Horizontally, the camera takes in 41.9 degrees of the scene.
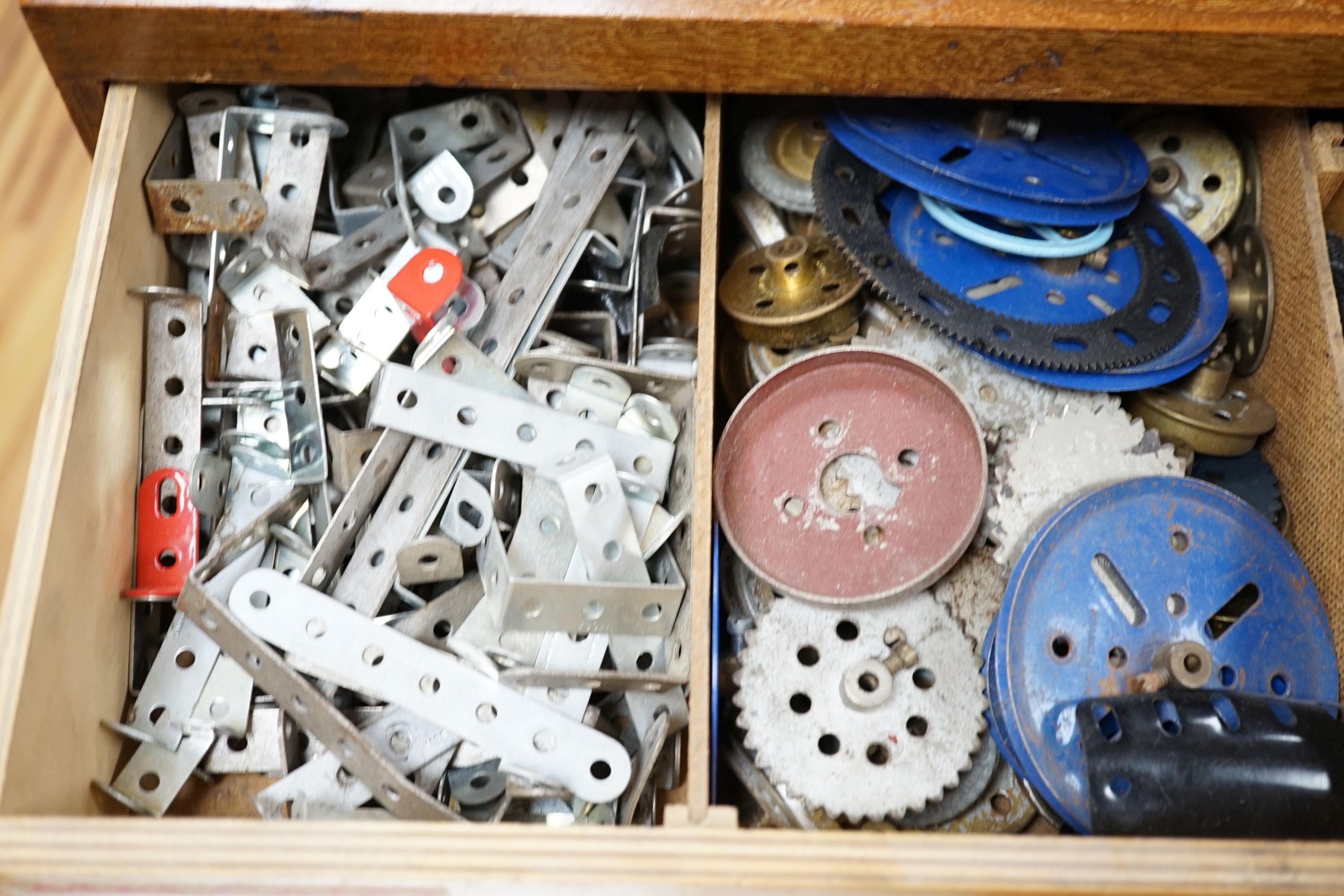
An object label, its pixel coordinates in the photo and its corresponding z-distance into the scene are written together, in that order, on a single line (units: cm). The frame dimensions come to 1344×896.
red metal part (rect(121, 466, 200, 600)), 36
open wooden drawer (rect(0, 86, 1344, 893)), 29
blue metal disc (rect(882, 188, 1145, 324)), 38
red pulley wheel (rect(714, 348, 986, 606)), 36
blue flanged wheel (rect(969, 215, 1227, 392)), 37
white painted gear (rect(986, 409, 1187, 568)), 36
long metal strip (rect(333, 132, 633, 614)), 36
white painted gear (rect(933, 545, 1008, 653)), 36
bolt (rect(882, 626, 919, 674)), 35
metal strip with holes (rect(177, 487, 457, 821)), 34
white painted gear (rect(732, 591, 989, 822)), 34
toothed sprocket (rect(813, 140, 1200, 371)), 37
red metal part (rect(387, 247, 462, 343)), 37
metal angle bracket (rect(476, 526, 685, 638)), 35
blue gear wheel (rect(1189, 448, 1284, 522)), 37
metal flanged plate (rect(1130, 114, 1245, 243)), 40
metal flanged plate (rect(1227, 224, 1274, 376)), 38
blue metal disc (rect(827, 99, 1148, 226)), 37
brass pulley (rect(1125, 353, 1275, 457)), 37
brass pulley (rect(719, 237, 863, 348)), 38
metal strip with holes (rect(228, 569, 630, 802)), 34
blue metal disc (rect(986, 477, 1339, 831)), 34
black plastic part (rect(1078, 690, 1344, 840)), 32
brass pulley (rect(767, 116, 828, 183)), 41
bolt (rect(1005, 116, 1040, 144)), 38
